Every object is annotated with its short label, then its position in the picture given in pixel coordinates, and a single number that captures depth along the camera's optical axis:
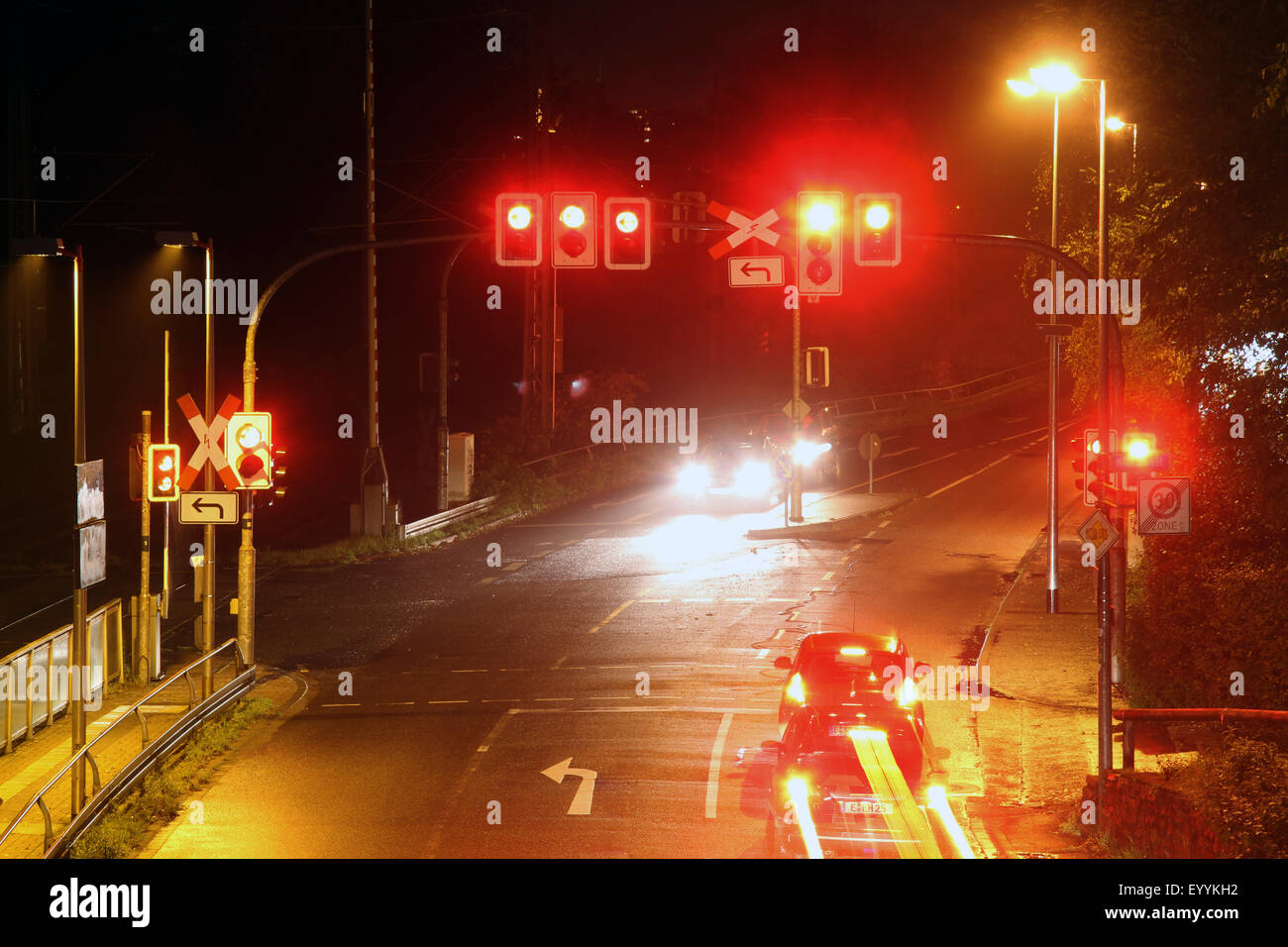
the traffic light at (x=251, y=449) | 19.67
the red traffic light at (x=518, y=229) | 16.41
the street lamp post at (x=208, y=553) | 18.62
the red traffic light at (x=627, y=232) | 16.88
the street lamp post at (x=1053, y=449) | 23.28
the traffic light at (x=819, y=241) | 16.14
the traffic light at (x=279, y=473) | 20.25
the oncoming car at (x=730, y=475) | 42.97
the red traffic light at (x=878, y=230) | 16.19
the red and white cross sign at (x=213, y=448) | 19.56
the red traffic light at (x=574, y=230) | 16.50
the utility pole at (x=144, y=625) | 20.75
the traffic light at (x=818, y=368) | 33.47
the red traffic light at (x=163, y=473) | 18.59
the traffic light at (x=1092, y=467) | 16.05
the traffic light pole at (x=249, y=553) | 20.48
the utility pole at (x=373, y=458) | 33.09
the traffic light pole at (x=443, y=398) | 36.47
